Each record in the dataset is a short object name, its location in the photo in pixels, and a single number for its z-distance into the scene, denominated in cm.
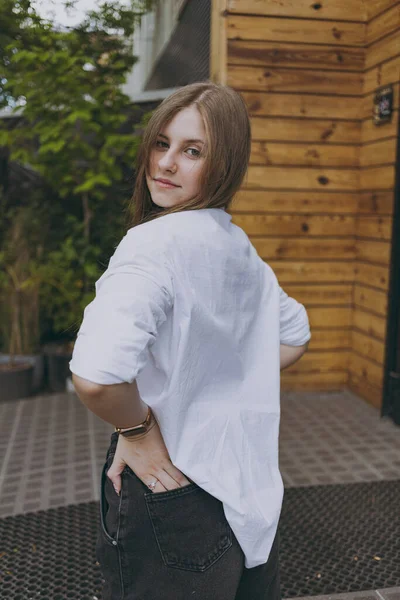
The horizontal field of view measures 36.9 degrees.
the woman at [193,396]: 115
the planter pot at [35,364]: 527
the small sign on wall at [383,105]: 425
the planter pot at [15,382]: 488
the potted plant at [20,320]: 497
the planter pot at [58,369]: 528
